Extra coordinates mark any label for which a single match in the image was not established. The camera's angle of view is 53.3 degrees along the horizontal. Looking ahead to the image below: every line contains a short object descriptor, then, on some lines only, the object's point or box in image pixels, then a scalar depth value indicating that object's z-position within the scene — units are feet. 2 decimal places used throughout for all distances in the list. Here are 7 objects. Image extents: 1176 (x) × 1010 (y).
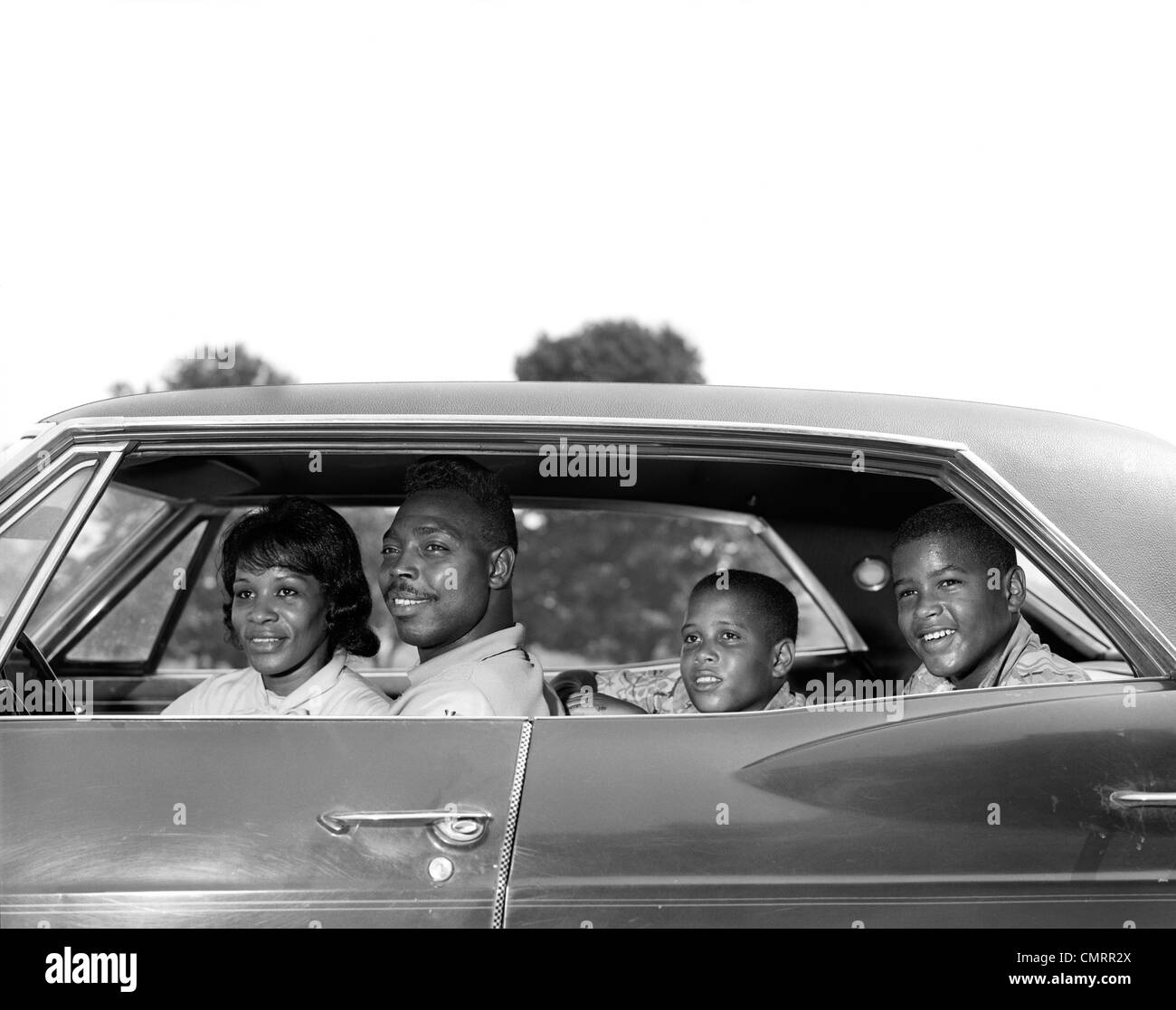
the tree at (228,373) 50.45
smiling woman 9.12
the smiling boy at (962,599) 8.63
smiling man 8.92
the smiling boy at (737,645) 9.84
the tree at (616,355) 57.72
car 6.55
